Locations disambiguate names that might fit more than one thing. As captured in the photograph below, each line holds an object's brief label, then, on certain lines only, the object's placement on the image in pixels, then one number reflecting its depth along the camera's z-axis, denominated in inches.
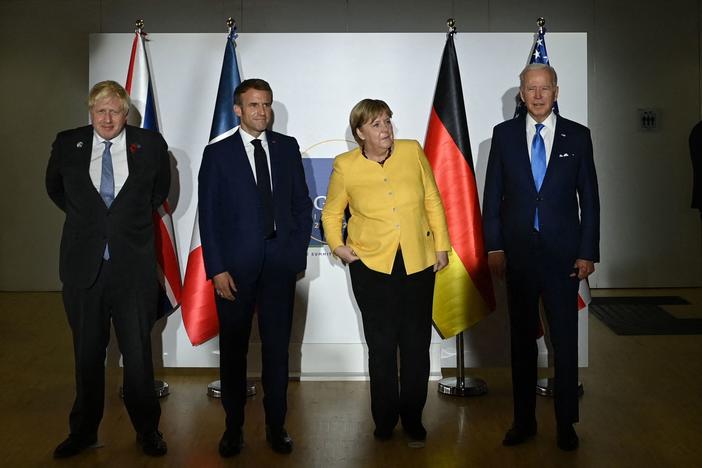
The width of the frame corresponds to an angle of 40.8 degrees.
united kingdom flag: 195.9
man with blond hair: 151.3
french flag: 194.2
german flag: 192.7
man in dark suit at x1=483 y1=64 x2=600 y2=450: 156.0
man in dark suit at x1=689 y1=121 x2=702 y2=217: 223.9
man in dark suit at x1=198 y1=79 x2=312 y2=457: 153.9
